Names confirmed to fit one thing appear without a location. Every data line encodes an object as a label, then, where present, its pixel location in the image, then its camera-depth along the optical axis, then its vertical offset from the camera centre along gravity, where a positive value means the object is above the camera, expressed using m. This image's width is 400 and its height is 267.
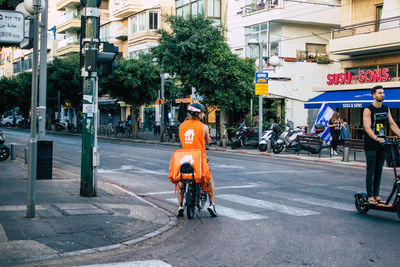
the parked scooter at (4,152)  17.20 -0.82
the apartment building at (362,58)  26.16 +4.23
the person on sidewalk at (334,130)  23.14 +0.17
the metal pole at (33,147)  7.36 -0.27
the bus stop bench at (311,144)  21.92 -0.45
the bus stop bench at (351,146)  19.62 -0.46
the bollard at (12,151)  17.65 -0.80
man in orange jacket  7.94 -0.06
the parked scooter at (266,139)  24.86 -0.31
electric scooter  7.69 -1.06
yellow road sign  25.59 +2.15
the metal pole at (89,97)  9.65 +0.60
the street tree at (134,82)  39.44 +3.74
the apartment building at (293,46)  35.31 +6.12
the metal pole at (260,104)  26.34 +1.45
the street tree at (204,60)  29.61 +4.13
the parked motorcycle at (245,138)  26.91 -0.31
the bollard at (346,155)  19.52 -0.79
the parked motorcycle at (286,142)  23.56 -0.42
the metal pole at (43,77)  15.50 +1.57
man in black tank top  8.20 -0.13
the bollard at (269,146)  24.16 -0.63
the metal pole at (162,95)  34.42 +2.33
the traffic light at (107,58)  9.60 +1.32
